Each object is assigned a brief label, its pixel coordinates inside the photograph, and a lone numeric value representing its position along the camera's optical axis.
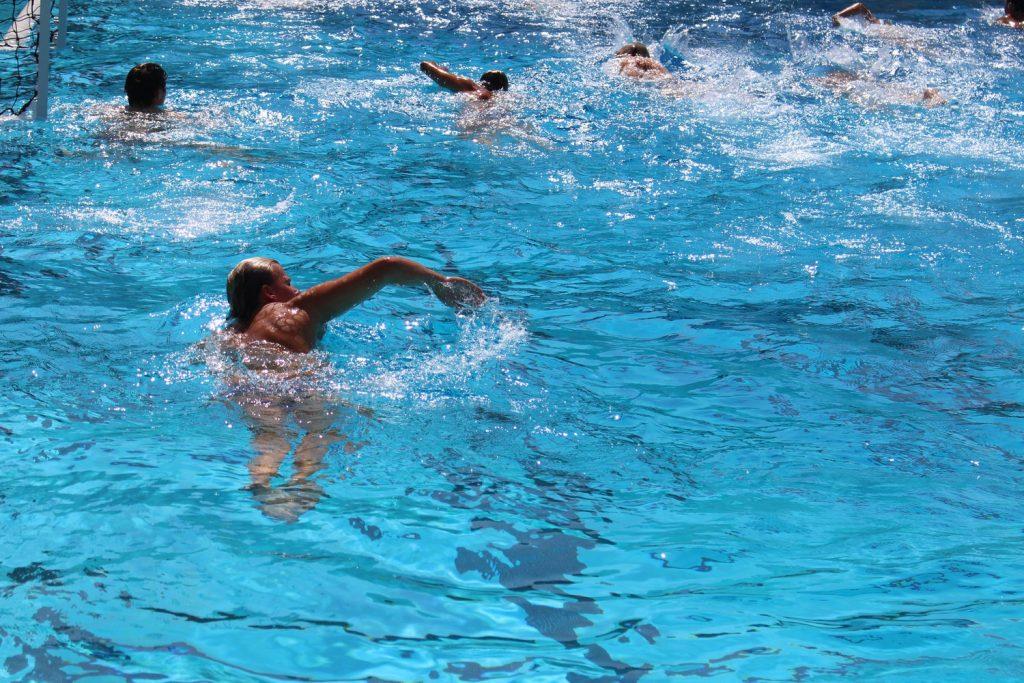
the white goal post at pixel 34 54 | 8.54
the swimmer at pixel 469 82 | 10.99
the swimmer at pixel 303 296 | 5.42
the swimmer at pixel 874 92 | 11.15
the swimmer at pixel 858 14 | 14.78
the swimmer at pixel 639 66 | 11.80
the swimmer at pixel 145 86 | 9.60
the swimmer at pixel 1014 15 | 15.09
